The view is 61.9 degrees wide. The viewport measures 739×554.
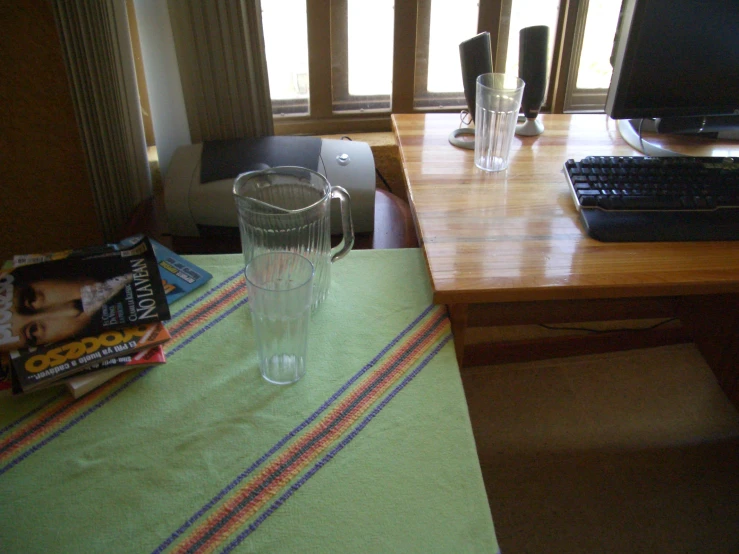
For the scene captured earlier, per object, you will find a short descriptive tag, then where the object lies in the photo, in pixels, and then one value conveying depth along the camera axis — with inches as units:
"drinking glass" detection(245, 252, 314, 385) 27.9
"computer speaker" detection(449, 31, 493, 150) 49.2
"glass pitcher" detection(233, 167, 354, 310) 30.8
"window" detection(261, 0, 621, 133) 65.0
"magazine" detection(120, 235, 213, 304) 34.8
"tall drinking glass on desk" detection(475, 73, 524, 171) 44.9
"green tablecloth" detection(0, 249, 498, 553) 22.4
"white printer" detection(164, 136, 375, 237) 46.6
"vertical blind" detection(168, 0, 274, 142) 52.9
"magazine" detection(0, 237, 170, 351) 29.7
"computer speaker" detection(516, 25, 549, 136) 49.7
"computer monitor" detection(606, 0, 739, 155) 44.3
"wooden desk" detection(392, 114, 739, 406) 33.7
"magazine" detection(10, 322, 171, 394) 27.4
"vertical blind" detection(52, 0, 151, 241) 47.5
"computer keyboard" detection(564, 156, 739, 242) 37.9
